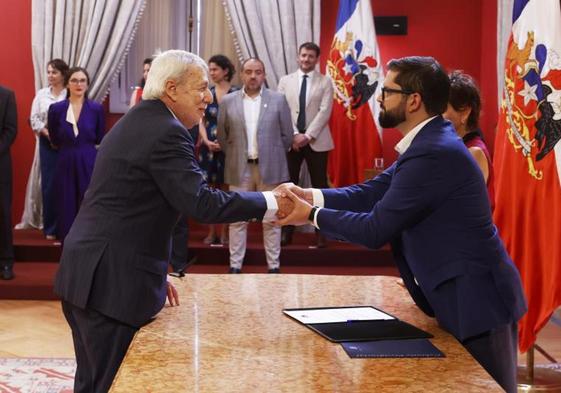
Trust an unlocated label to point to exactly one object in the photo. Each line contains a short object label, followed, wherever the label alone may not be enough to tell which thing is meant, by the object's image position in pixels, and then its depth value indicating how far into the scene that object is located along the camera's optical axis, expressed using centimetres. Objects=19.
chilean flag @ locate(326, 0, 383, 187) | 752
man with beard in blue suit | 234
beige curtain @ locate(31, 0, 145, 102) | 812
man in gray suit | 661
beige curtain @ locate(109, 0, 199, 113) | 832
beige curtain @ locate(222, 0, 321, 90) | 802
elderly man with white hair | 253
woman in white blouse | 752
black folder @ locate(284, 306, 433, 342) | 222
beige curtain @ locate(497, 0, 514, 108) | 718
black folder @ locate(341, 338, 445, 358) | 208
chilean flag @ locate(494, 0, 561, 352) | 427
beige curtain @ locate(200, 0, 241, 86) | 827
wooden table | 187
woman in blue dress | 693
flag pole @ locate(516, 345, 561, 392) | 433
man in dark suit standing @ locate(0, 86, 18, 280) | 632
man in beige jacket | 706
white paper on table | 240
